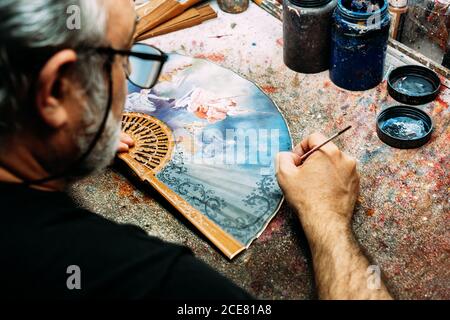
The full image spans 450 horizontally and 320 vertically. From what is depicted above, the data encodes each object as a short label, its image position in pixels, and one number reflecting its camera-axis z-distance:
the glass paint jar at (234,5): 1.12
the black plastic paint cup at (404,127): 0.86
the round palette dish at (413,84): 0.91
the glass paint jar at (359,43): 0.88
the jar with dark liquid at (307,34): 0.92
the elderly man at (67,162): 0.60
